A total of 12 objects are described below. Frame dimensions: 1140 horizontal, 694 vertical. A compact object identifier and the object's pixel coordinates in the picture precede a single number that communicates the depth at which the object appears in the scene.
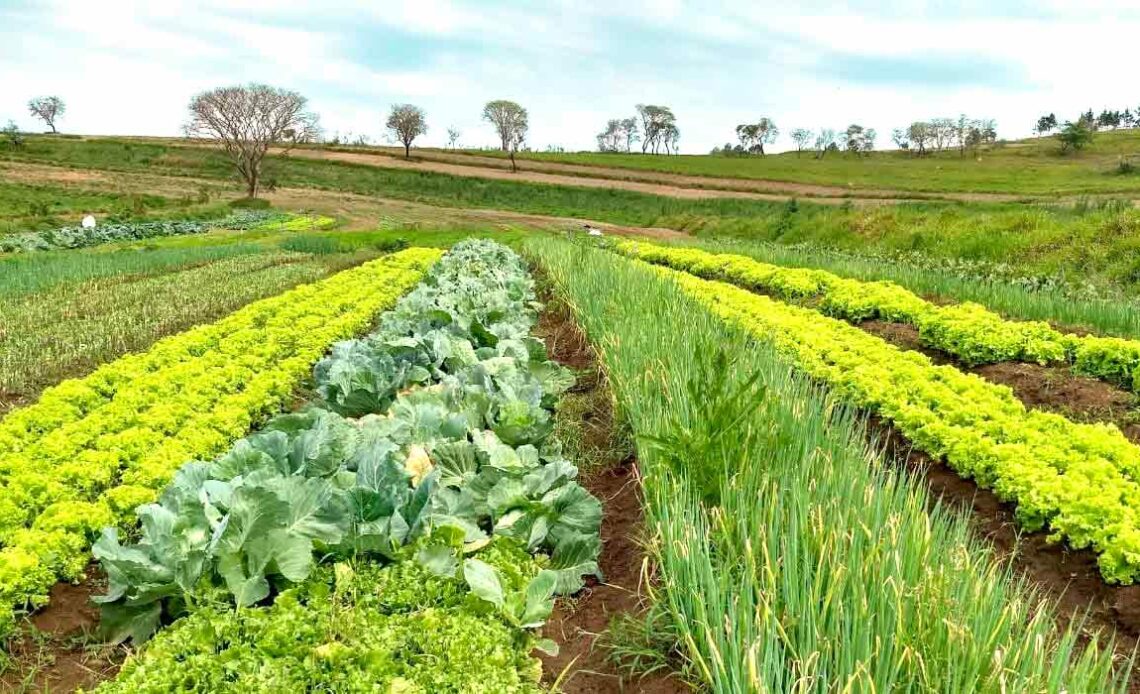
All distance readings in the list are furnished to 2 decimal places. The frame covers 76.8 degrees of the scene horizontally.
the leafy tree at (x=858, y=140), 98.12
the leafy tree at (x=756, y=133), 103.94
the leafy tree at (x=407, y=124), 73.75
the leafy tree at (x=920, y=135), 92.38
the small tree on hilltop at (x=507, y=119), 78.00
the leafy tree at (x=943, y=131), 92.38
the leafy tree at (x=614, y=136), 110.88
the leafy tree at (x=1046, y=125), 105.19
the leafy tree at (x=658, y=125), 104.75
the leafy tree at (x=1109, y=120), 103.56
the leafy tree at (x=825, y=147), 92.66
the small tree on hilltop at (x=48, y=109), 88.49
